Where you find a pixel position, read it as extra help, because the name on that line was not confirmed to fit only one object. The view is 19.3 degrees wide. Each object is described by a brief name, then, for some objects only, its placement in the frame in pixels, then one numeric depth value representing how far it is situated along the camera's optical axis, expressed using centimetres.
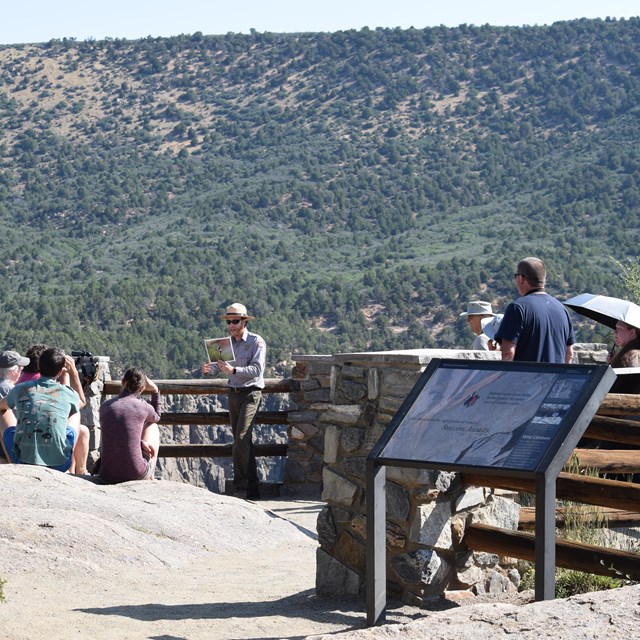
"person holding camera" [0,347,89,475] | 1276
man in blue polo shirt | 960
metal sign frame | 674
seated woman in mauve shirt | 1256
